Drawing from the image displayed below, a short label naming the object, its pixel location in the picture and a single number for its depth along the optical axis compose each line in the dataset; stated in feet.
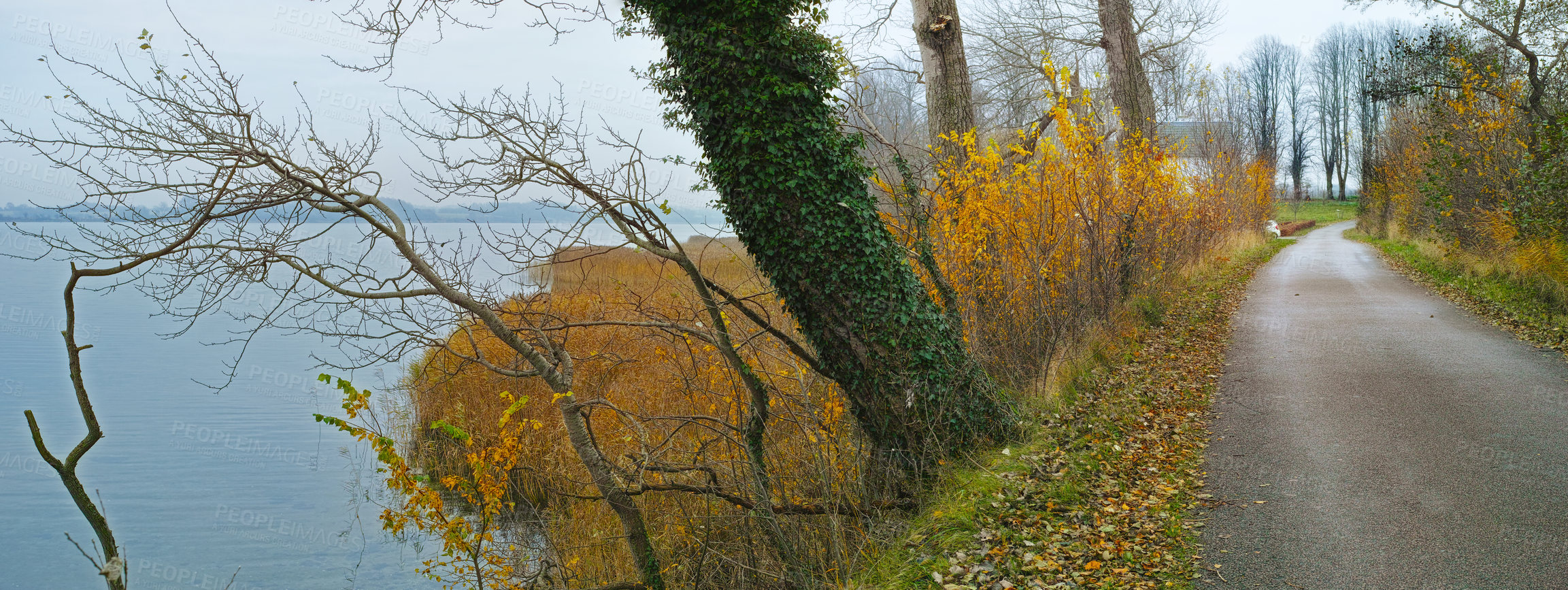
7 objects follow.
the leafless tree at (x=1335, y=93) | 200.44
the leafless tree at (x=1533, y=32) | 40.47
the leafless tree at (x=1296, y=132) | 205.46
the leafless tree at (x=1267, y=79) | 199.11
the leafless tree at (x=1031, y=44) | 55.98
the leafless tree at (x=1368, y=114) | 111.04
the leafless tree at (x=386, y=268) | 13.35
